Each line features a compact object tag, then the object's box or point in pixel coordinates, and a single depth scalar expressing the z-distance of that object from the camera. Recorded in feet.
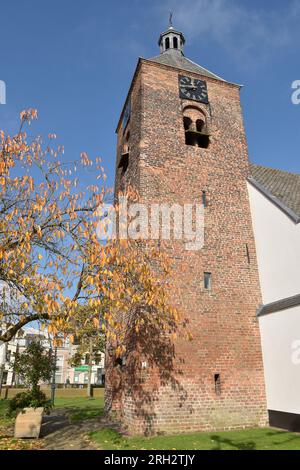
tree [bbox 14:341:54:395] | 40.04
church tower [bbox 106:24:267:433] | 35.04
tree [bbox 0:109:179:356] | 21.08
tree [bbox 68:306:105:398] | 23.32
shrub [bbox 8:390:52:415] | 33.63
